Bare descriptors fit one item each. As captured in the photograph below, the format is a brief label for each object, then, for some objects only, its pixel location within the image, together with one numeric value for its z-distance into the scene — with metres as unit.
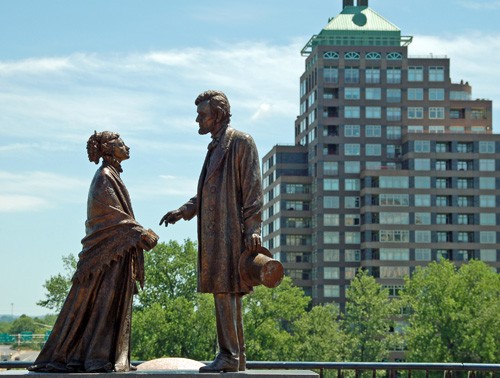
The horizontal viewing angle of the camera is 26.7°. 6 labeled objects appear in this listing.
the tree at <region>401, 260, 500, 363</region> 69.75
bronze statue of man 11.73
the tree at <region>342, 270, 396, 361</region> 80.81
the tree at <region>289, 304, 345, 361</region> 77.00
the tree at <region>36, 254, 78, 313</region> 65.06
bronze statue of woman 11.74
